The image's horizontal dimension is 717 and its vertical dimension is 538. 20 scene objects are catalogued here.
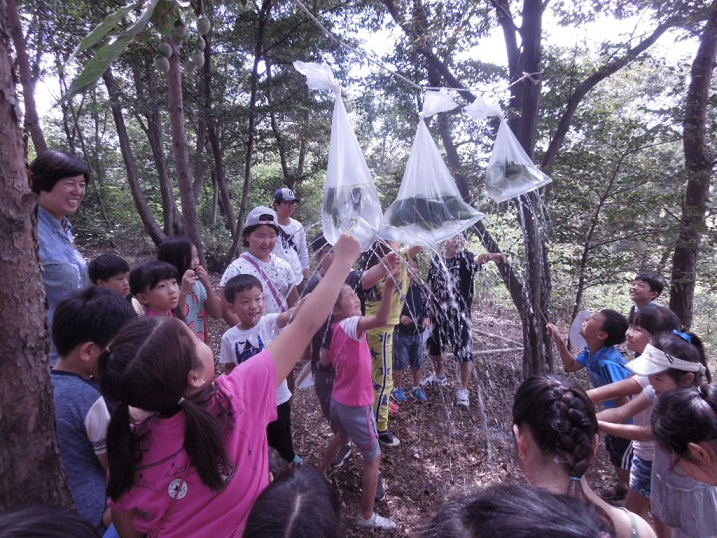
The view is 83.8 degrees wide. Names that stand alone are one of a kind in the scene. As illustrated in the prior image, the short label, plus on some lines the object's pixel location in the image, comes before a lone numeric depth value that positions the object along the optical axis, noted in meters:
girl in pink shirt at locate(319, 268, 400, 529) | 2.49
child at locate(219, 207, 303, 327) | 2.88
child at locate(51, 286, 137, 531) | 1.36
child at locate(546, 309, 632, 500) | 2.52
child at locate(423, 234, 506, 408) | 4.08
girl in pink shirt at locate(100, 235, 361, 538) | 1.04
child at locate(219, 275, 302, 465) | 2.51
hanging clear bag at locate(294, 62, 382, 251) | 1.82
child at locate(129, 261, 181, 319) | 2.32
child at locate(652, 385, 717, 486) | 1.44
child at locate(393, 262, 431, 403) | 4.15
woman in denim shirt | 2.16
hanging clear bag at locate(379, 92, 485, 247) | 2.19
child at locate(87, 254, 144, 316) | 2.45
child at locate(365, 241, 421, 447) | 3.12
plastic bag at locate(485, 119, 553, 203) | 2.64
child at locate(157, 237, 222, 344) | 2.65
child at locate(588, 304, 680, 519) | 2.13
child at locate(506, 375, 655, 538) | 1.34
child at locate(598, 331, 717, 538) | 1.79
